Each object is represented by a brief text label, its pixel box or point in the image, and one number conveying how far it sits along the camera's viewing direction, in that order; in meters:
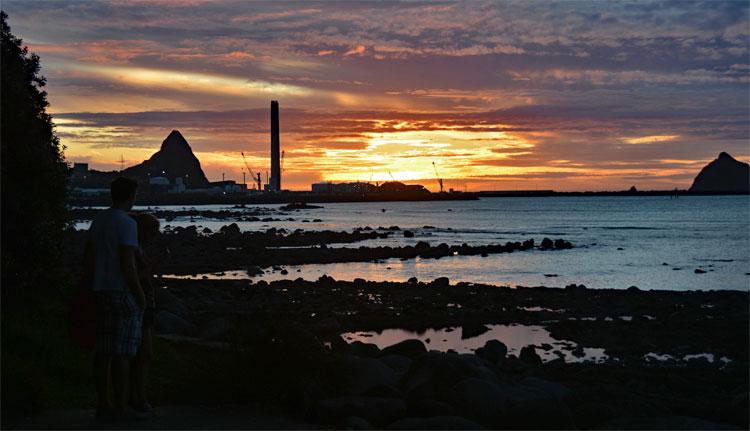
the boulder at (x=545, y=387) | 10.57
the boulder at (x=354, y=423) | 8.35
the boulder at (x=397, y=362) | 12.10
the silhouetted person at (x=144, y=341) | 7.76
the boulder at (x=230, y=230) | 59.45
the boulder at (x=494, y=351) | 14.37
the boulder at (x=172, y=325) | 14.85
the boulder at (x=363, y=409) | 8.62
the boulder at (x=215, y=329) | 14.38
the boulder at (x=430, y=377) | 9.86
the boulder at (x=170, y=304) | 17.17
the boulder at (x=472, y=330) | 19.45
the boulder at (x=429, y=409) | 9.19
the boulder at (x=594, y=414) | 9.49
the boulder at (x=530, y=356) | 15.01
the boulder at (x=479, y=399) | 9.41
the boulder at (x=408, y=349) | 13.53
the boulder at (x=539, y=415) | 8.95
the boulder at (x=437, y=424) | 8.33
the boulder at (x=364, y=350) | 13.47
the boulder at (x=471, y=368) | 10.64
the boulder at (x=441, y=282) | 28.69
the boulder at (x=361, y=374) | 9.84
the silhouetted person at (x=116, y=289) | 7.00
